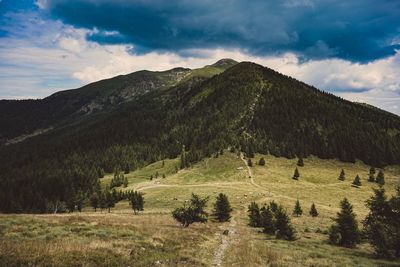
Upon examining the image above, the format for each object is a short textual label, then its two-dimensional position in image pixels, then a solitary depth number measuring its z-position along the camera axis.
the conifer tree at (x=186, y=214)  44.22
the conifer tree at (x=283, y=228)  40.28
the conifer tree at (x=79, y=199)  111.60
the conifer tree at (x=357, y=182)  110.07
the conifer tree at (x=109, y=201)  95.38
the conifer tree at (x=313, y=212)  66.62
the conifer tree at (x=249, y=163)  126.16
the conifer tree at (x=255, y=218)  53.38
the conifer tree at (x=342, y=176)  117.90
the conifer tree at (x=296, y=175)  114.68
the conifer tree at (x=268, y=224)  45.38
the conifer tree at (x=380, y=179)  114.34
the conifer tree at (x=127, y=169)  178.30
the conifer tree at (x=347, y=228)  38.69
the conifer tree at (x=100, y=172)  180.25
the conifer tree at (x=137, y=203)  73.38
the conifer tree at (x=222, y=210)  58.97
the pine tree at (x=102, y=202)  93.62
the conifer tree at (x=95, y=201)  97.47
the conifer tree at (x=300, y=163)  136.41
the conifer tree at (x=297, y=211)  65.94
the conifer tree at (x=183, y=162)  144.45
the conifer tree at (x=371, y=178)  117.06
